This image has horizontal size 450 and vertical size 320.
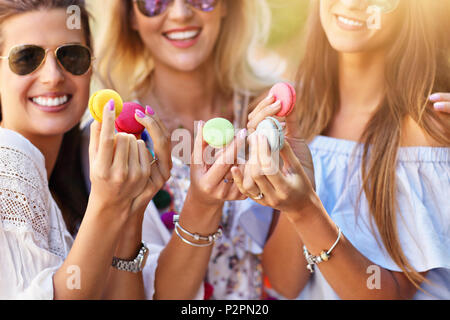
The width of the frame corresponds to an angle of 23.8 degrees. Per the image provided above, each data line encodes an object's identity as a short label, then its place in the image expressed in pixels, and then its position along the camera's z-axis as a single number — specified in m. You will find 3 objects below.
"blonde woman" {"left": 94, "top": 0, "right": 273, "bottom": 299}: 1.57
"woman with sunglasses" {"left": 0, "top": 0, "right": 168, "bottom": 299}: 1.42
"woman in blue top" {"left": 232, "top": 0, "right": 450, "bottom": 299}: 1.51
